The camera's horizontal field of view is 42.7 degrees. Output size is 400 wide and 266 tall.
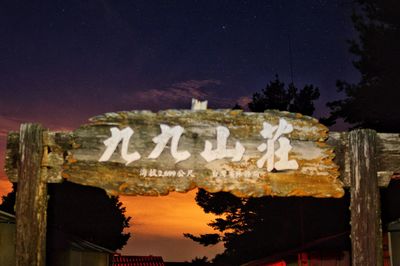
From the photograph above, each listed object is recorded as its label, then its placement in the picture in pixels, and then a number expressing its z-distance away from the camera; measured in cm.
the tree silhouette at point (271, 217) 2803
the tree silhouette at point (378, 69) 2173
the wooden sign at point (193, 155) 619
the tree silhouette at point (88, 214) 3781
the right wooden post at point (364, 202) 593
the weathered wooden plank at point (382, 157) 623
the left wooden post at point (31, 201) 587
